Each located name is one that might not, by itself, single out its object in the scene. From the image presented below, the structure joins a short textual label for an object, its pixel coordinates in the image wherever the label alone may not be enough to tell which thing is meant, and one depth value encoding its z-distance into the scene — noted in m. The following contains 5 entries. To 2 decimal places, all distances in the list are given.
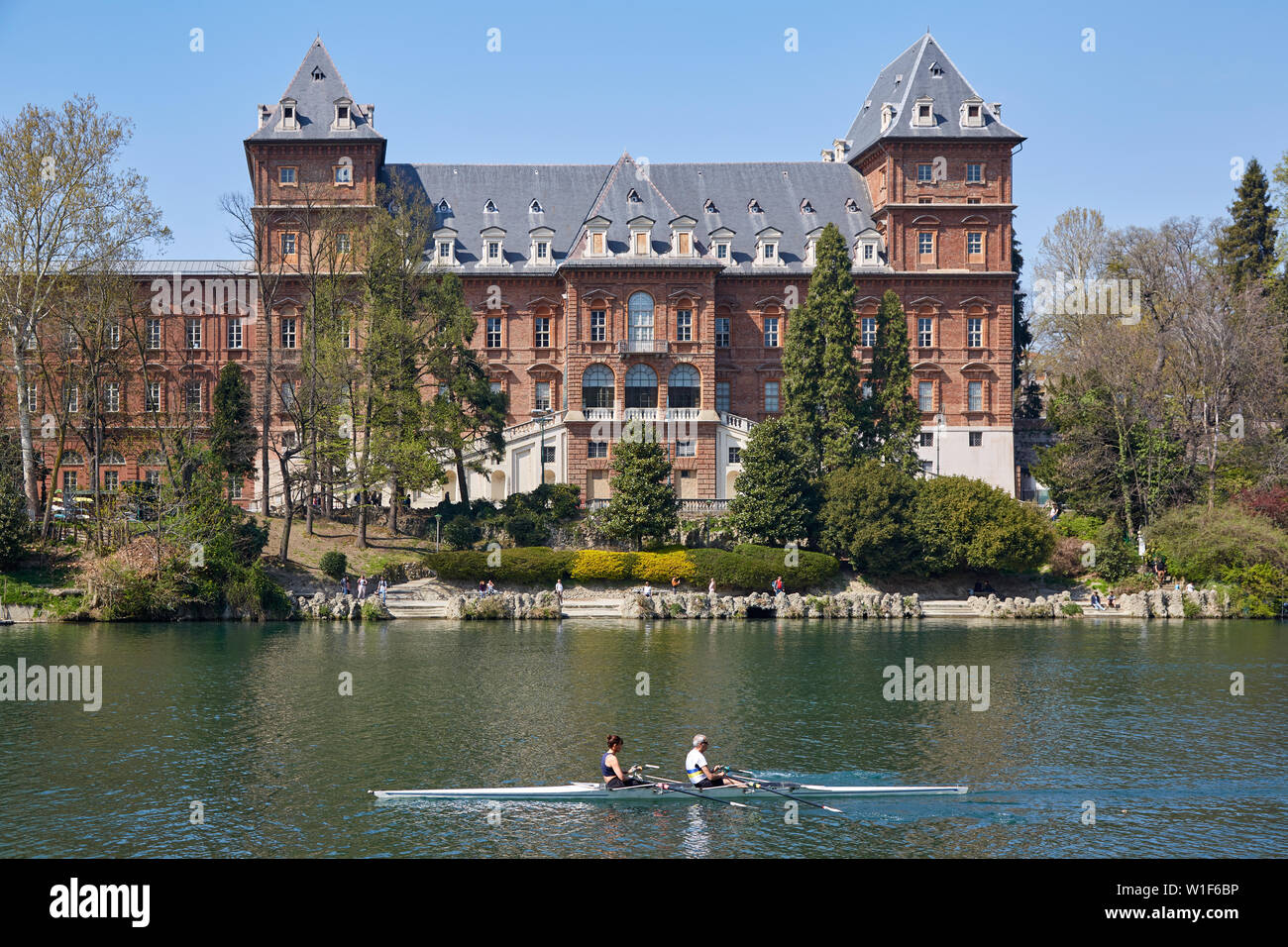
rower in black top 25.25
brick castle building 76.25
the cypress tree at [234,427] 63.62
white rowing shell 25.16
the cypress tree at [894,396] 67.56
